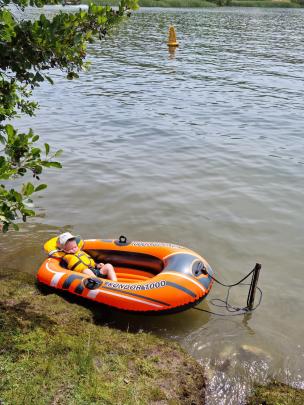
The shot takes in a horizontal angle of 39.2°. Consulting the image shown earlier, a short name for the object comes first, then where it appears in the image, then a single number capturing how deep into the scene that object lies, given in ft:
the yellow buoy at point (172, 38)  99.66
